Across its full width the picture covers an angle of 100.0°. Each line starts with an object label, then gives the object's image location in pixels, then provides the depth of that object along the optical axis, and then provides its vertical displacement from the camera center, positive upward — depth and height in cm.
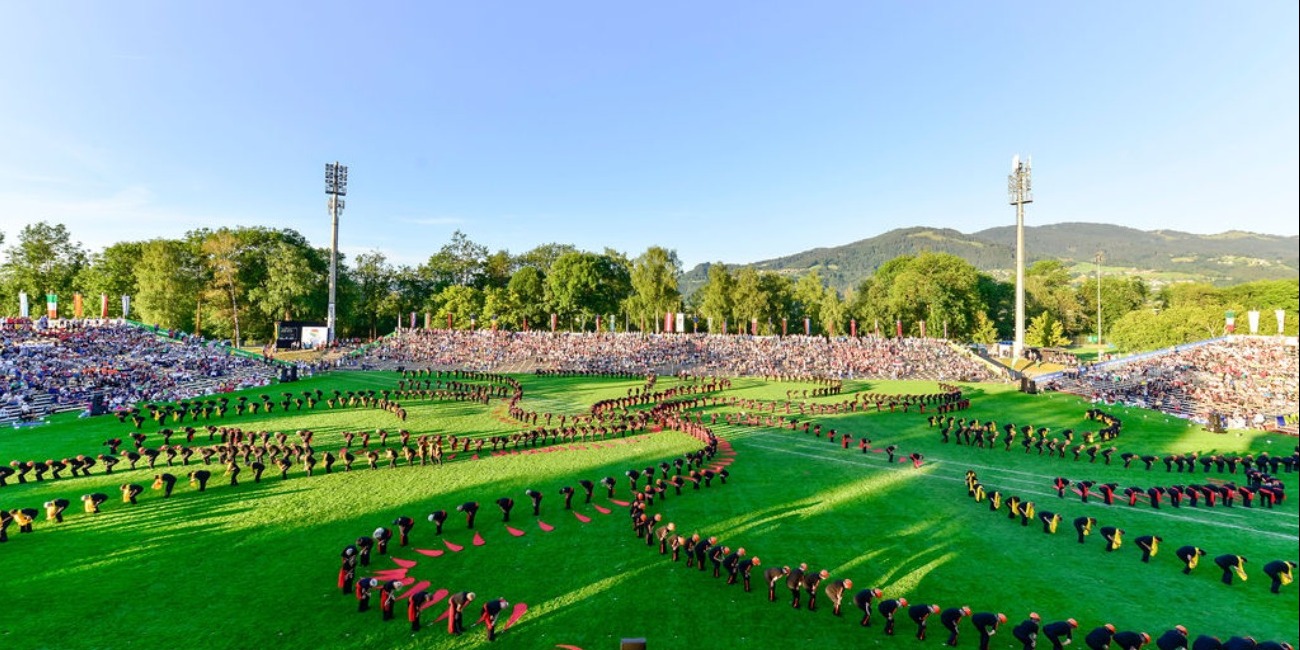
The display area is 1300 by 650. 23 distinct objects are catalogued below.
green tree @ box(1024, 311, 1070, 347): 6888 +75
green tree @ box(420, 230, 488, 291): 8556 +1018
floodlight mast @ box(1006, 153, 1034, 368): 5322 +1402
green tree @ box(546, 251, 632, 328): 7594 +620
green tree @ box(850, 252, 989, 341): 6794 +507
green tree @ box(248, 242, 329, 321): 6250 +454
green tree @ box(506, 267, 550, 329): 7750 +537
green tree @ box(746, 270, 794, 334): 7450 +531
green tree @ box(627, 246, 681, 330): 7225 +653
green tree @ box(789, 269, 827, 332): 8381 +581
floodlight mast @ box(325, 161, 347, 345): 6334 +1659
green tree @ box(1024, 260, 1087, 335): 8813 +633
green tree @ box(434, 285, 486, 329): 7175 +311
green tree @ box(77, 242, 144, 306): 6372 +614
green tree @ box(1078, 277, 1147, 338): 9081 +711
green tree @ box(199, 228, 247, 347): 6225 +508
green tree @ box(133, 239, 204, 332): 5856 +414
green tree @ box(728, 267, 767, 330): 7344 +462
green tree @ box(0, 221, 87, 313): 5916 +648
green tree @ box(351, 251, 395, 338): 7838 +605
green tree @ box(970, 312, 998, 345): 6756 +75
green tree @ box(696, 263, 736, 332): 7450 +520
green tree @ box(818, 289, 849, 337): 7350 +280
